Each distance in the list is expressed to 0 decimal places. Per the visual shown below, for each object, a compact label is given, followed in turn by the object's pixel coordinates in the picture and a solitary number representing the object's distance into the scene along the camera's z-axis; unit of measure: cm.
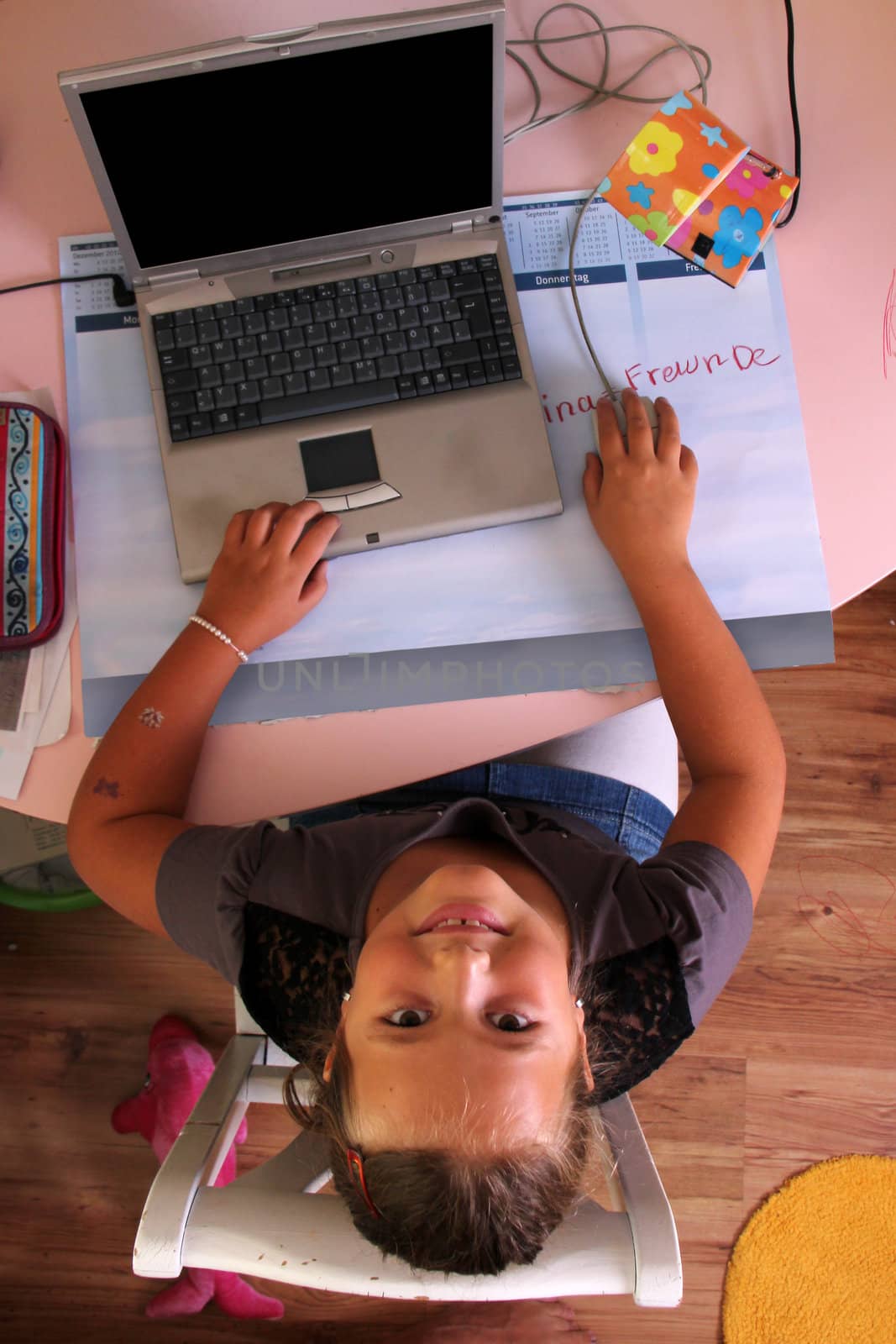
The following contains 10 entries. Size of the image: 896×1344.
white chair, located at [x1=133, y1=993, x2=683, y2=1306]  67
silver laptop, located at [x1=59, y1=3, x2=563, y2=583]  79
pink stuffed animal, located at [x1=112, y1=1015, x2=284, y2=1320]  126
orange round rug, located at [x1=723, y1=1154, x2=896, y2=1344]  128
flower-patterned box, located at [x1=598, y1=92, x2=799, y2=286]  82
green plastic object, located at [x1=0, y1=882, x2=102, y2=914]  130
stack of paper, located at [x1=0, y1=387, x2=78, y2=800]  80
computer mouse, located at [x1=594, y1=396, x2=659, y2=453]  83
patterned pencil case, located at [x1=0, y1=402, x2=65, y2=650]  79
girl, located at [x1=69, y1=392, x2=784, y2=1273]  69
